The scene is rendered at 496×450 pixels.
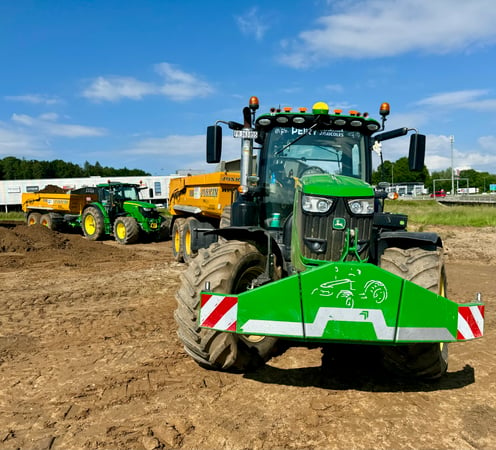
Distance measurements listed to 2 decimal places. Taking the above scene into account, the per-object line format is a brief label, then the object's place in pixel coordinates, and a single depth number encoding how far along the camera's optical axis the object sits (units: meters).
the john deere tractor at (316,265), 3.40
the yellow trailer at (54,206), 19.89
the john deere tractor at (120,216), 16.67
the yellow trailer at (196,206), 11.02
